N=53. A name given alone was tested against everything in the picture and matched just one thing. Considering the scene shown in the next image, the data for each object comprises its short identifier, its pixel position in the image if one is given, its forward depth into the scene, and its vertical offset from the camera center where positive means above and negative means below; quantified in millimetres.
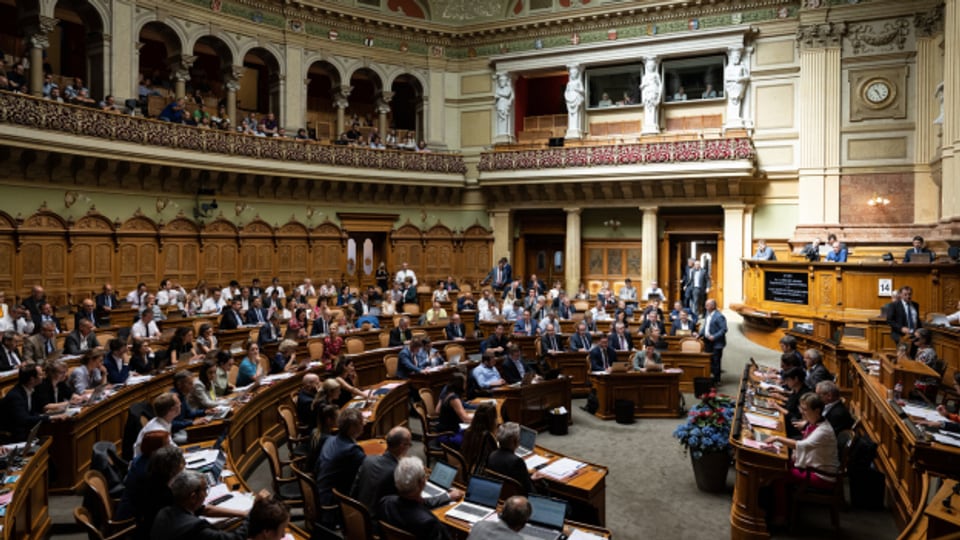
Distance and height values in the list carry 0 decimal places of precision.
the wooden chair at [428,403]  8258 -1950
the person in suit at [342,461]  5484 -1807
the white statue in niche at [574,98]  22672 +5895
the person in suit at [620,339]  12531 -1632
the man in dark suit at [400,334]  12659 -1561
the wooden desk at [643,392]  10883 -2356
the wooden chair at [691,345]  12547 -1743
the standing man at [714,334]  12750 -1544
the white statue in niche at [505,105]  23594 +5856
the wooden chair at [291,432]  7316 -2102
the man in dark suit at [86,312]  11984 -1104
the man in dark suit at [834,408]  6777 -1642
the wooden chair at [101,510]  4578 -1918
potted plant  7336 -2159
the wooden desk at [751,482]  6023 -2231
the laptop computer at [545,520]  4492 -1923
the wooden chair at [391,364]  10516 -1816
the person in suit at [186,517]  3971 -1698
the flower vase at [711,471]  7379 -2557
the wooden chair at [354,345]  11680 -1649
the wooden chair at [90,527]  4223 -1874
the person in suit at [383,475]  4988 -1770
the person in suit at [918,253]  12547 +147
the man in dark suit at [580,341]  12828 -1714
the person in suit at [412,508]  4379 -1806
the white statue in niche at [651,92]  21594 +5830
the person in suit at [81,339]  9945 -1369
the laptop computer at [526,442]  6047 -1798
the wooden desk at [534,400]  9617 -2293
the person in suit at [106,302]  13767 -1051
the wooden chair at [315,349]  11992 -1776
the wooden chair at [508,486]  5324 -1965
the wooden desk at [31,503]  4910 -2163
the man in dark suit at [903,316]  10852 -984
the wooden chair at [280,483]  5926 -2285
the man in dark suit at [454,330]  13914 -1615
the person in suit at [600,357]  11320 -1797
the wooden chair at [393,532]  4340 -1942
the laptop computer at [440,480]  5266 -1915
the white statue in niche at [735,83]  20438 +5849
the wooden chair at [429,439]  7539 -2265
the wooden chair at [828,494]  6090 -2319
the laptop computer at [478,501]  4896 -1969
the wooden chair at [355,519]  4652 -1997
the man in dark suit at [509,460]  5375 -1761
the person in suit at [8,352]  8633 -1343
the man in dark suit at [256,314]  13633 -1252
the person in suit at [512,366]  10127 -1773
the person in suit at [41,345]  9133 -1350
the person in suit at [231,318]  12820 -1259
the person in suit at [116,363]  8328 -1438
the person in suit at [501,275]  20844 -559
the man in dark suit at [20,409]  6504 -1614
